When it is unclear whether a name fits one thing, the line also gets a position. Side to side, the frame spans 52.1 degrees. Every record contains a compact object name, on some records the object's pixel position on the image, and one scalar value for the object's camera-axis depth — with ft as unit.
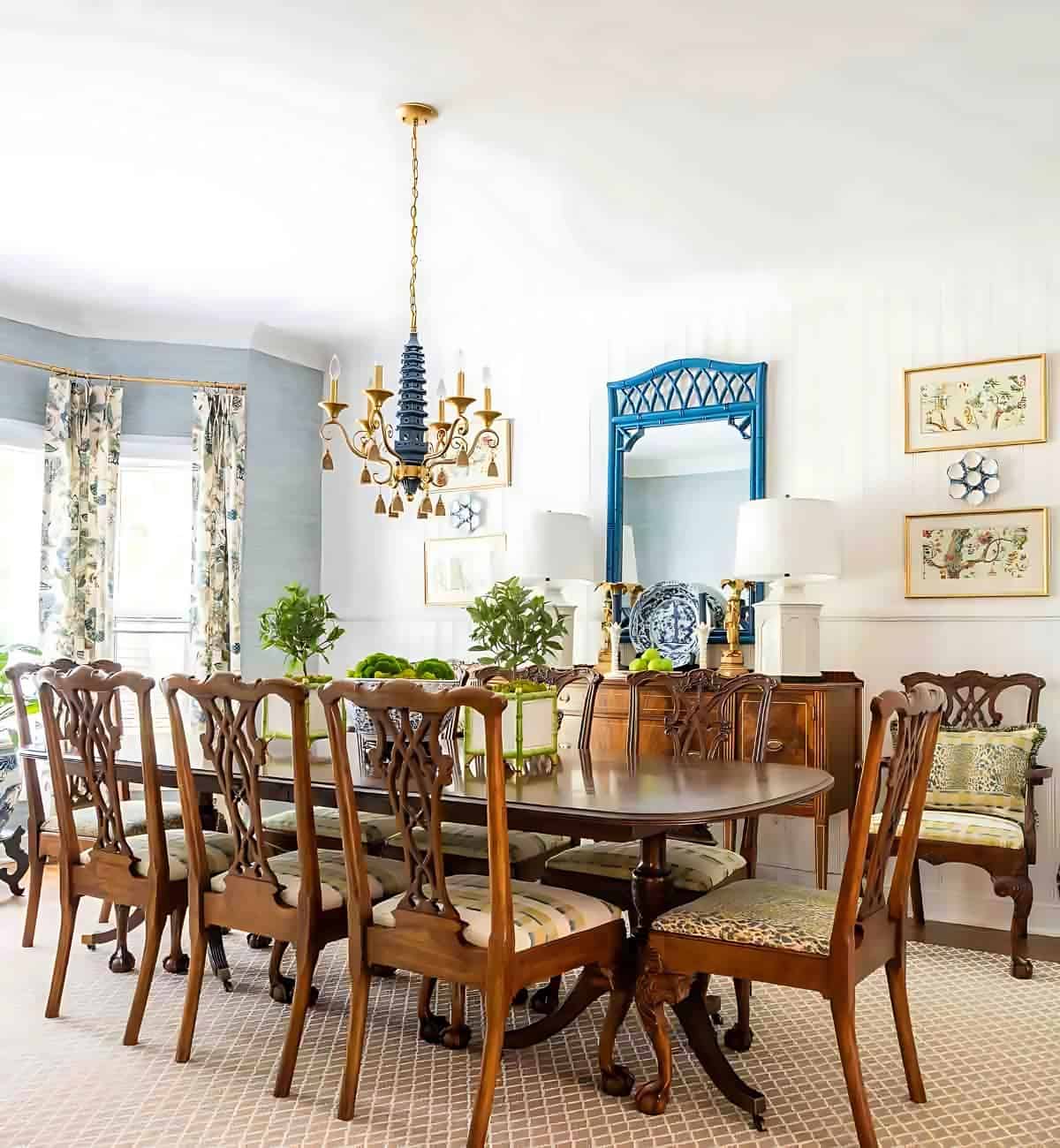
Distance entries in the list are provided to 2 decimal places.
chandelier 11.93
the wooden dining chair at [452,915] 7.61
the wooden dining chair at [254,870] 8.75
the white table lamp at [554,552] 16.90
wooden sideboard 14.35
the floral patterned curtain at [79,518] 17.93
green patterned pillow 13.42
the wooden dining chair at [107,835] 9.82
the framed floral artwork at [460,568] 19.06
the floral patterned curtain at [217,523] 19.08
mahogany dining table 8.07
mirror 16.87
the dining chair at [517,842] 11.20
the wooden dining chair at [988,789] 12.44
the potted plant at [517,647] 10.25
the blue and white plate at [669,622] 16.69
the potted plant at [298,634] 11.07
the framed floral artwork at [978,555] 14.71
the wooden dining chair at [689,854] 10.18
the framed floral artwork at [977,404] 14.84
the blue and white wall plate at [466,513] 19.39
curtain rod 17.84
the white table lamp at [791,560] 14.82
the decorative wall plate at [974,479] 15.03
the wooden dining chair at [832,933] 7.61
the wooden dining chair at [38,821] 12.35
